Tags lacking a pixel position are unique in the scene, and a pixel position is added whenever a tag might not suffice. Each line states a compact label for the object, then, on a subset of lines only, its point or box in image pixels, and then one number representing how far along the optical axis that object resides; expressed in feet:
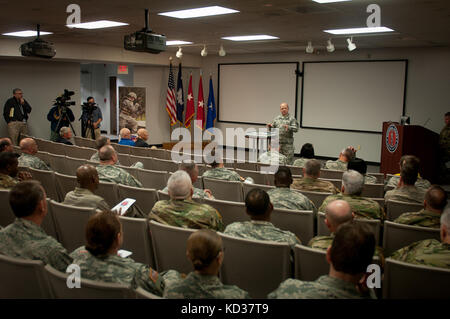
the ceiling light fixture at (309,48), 31.12
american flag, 43.80
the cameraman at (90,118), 38.65
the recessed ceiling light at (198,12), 20.34
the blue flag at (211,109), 45.70
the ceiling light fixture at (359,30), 26.11
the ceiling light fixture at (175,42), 34.76
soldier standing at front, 30.14
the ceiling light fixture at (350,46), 28.60
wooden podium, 26.86
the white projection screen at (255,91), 42.45
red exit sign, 46.16
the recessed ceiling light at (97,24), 25.48
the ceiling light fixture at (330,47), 30.62
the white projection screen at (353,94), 36.27
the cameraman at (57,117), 37.06
